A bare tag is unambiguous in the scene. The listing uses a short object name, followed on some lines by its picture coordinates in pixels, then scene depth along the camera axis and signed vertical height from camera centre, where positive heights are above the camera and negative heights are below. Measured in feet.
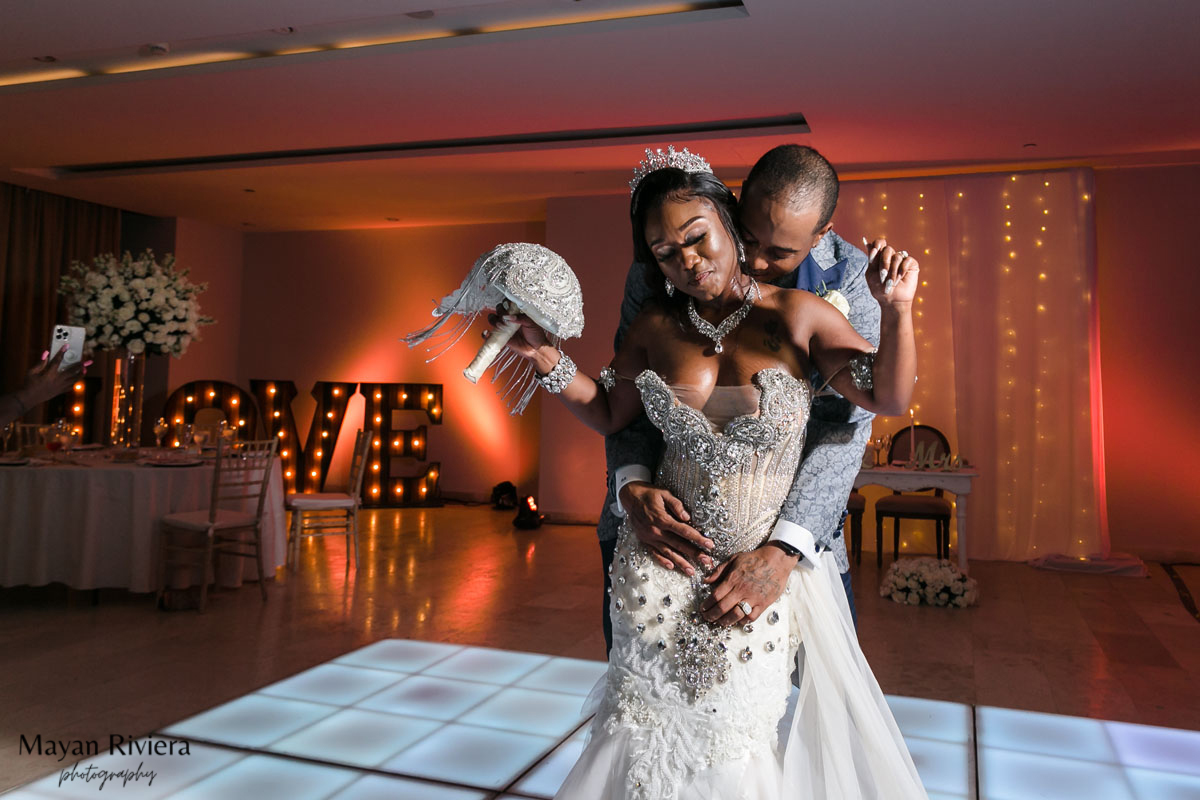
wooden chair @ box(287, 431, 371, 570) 22.74 -1.42
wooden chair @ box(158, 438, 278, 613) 18.49 -1.49
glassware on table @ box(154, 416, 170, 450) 21.93 +0.34
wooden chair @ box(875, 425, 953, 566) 24.43 -1.26
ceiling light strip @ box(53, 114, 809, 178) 22.89 +8.04
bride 5.66 -0.80
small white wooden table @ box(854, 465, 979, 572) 23.53 -0.57
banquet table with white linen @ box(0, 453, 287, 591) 18.22 -1.57
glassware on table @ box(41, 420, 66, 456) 20.31 +0.12
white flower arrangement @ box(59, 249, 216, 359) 21.76 +3.15
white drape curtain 25.75 +3.18
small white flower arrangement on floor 20.31 -2.74
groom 5.49 +0.10
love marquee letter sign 34.50 +0.85
